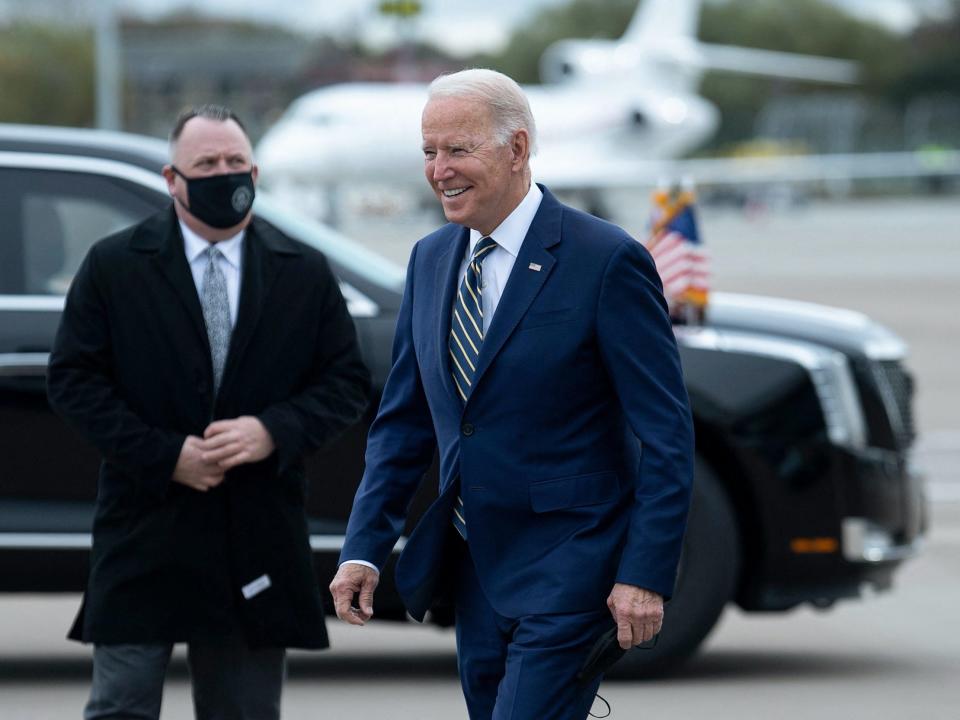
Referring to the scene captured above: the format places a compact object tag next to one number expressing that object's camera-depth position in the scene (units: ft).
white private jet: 330.75
